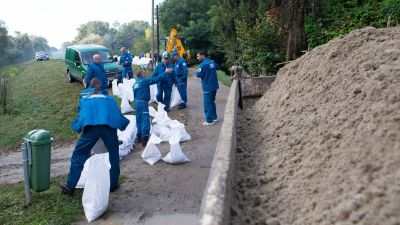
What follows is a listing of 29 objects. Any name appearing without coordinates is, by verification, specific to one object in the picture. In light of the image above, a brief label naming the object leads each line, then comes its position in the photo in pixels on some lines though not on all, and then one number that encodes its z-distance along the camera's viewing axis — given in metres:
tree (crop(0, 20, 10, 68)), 50.07
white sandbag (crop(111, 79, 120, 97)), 13.84
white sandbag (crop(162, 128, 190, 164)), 6.95
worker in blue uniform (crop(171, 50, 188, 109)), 12.27
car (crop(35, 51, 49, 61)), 55.34
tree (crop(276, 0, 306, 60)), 12.00
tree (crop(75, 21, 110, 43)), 114.88
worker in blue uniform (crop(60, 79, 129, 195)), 5.59
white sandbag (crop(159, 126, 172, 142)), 8.66
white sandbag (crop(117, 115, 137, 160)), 8.05
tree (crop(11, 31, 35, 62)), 81.50
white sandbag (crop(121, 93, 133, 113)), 12.41
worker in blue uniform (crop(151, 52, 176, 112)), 11.14
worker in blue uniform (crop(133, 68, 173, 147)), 8.68
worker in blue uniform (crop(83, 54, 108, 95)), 11.91
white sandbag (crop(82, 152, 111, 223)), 5.04
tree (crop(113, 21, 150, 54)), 83.49
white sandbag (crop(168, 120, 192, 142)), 8.11
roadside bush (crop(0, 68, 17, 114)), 14.25
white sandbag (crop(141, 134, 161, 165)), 7.19
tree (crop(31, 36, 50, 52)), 116.22
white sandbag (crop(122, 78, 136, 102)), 13.06
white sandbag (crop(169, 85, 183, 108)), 12.41
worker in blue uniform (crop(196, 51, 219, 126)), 9.60
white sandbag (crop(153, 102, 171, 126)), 8.75
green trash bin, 5.59
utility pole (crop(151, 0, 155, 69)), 24.05
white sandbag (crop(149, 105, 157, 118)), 9.52
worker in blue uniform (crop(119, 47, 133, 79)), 17.05
